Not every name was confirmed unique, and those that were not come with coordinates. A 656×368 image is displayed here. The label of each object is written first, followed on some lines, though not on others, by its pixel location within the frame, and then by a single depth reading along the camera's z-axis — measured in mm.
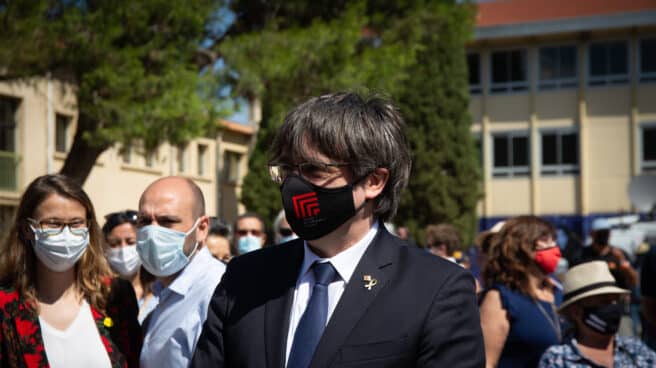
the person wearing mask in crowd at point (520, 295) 4577
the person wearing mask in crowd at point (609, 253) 10898
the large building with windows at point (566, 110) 32156
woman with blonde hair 3752
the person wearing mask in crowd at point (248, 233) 8258
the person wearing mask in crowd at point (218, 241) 6754
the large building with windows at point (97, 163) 24812
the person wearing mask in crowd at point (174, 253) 3865
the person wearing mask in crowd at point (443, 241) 8695
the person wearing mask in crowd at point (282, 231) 8423
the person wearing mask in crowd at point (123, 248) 6121
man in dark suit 2455
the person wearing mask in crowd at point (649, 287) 5230
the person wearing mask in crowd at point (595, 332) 4152
